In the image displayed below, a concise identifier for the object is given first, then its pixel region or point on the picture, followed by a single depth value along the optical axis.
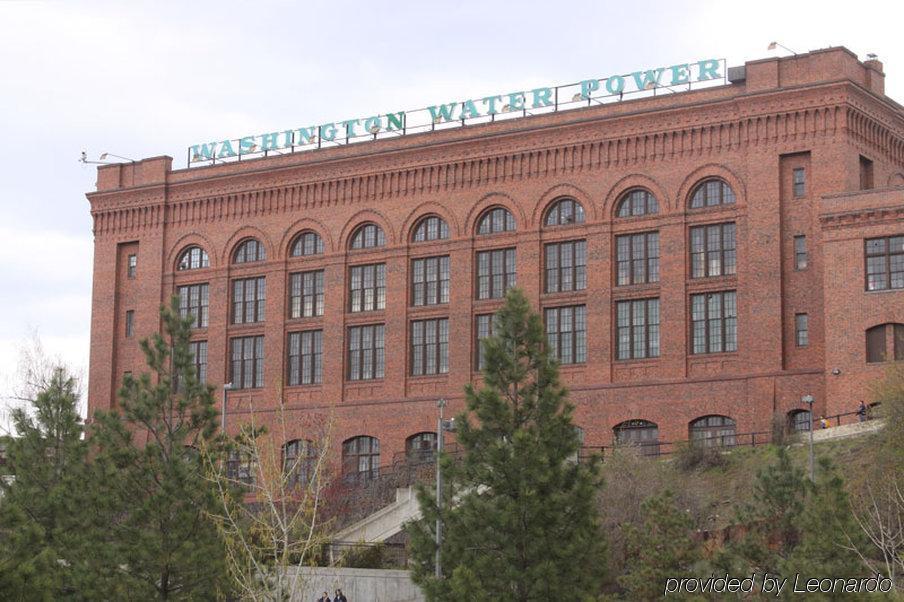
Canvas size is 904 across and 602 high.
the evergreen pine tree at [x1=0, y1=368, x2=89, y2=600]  46.78
